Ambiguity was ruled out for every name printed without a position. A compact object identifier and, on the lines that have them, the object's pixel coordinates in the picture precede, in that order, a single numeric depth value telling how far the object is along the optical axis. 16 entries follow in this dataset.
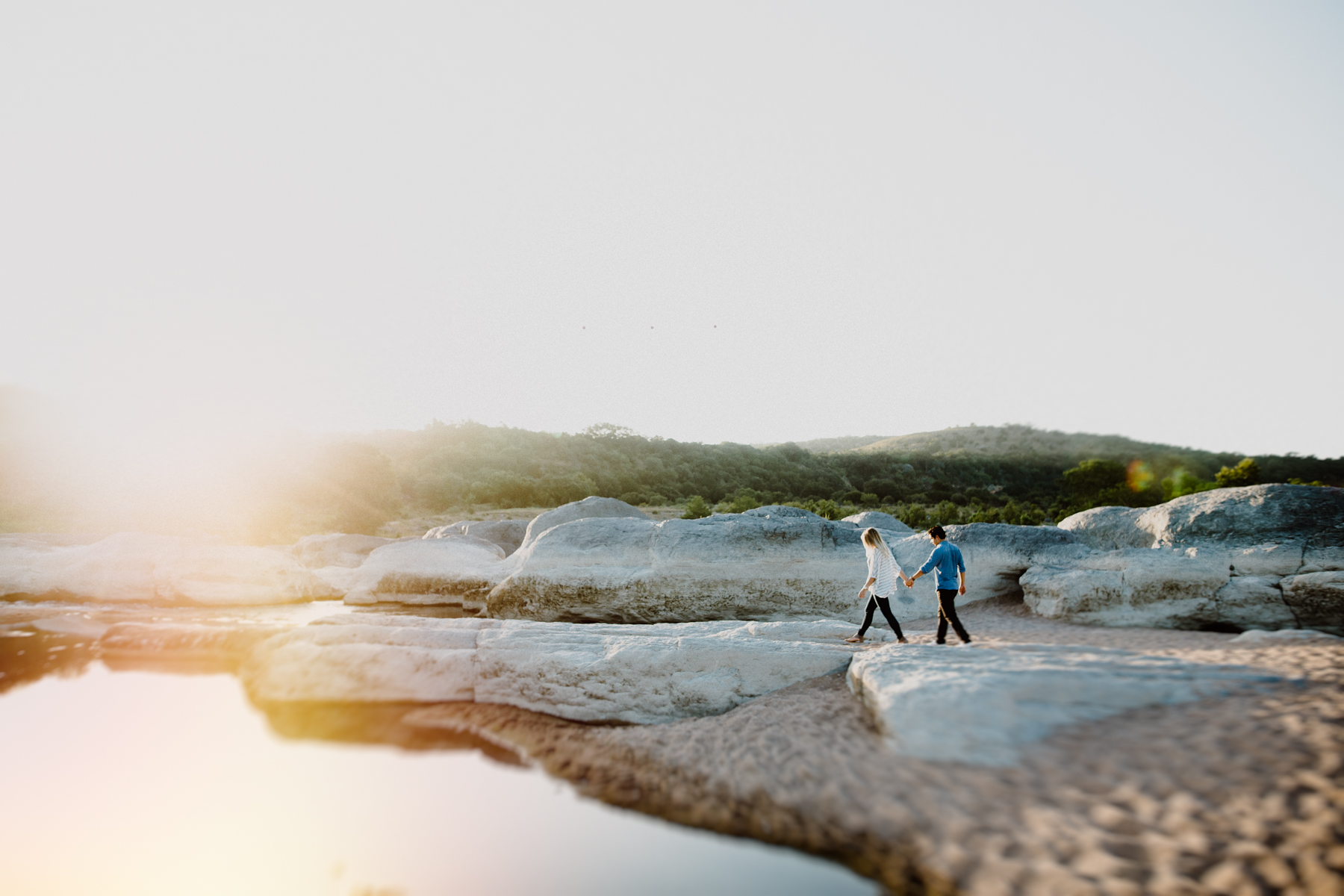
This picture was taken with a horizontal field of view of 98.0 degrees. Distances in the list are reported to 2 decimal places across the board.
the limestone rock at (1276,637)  6.26
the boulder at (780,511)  12.73
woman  7.12
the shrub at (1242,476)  24.11
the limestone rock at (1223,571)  7.37
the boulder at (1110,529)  9.65
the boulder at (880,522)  13.22
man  6.90
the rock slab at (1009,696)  4.67
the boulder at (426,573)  12.74
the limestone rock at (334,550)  16.03
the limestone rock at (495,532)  17.08
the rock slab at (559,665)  6.79
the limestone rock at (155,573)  12.90
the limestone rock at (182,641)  8.74
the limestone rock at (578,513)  13.91
